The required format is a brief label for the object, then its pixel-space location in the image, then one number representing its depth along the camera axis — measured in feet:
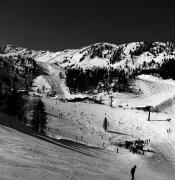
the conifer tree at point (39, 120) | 199.31
